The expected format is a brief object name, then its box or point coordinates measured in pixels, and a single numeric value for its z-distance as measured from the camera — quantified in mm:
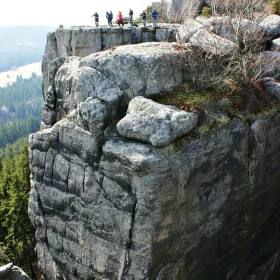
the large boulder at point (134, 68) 14219
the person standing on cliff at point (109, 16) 26141
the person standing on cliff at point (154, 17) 24297
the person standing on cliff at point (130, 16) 27156
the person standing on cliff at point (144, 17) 25248
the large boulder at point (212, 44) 16797
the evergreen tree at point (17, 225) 24297
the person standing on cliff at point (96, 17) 26258
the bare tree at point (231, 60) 15828
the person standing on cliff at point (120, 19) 26359
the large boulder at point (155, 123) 12117
